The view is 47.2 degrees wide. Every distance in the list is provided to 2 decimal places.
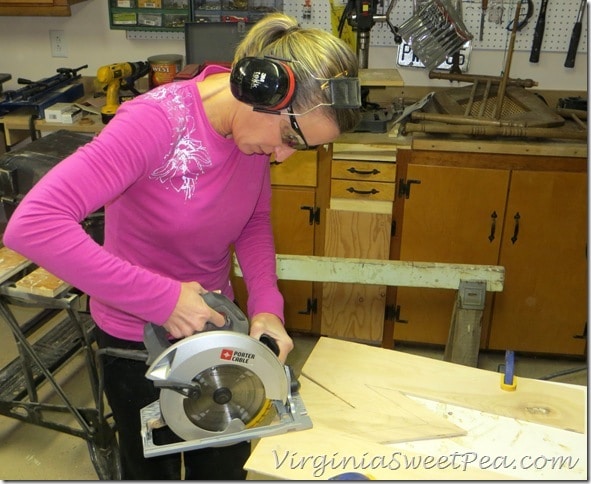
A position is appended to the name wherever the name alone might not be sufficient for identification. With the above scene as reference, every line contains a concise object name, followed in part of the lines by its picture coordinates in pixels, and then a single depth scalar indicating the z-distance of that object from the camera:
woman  0.97
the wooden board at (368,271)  1.88
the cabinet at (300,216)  2.53
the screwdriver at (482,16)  2.74
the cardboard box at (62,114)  2.62
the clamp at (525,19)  2.73
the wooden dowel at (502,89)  2.43
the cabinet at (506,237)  2.44
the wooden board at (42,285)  1.72
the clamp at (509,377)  1.26
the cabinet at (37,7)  2.76
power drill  2.64
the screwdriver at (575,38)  2.72
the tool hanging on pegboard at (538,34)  2.71
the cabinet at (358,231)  2.48
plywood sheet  1.22
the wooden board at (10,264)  1.75
